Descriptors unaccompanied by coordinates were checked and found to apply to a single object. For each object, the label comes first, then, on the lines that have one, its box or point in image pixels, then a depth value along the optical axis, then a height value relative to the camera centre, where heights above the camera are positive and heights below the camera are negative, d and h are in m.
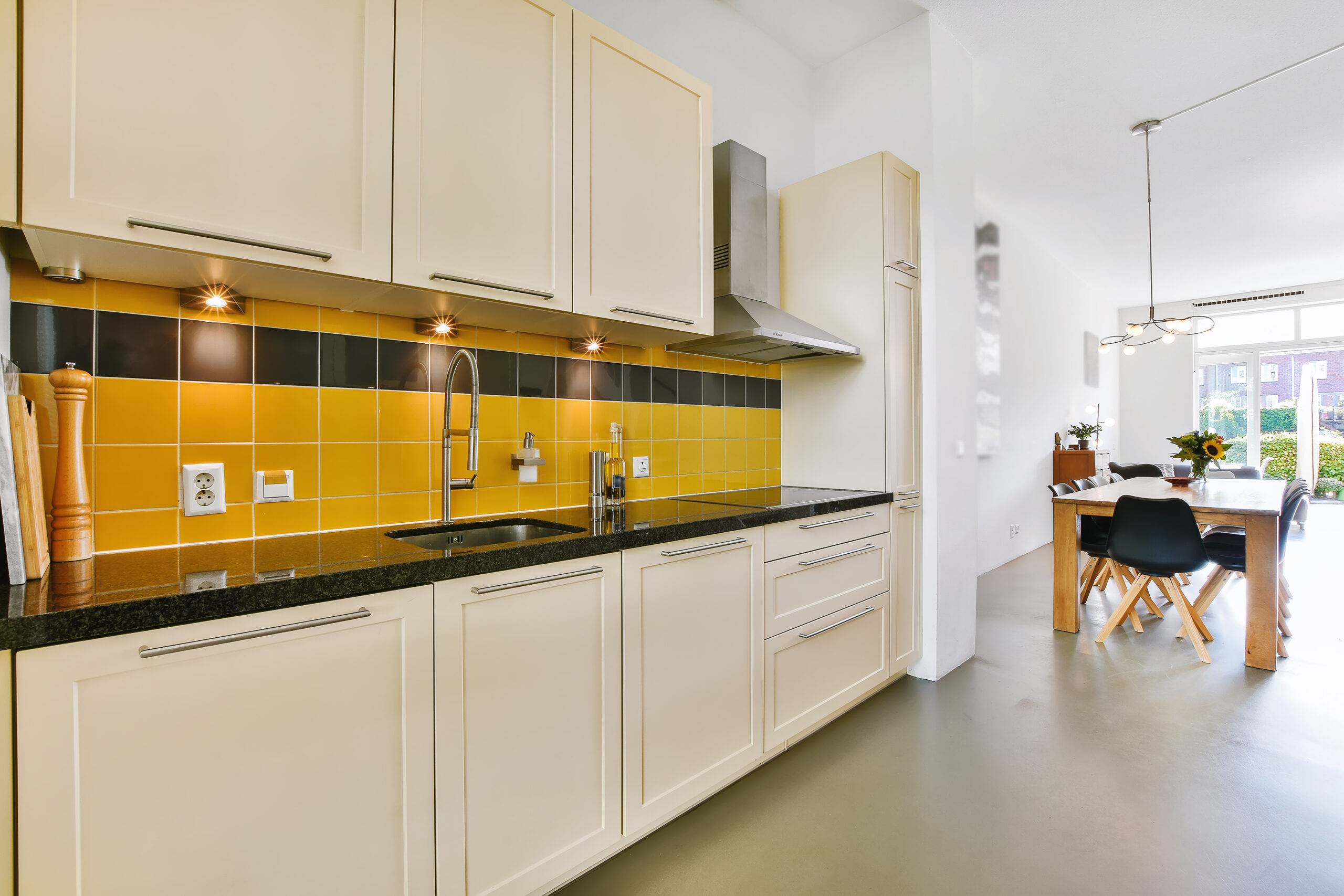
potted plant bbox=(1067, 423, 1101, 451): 6.62 +0.20
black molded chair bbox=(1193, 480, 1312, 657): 3.47 -0.59
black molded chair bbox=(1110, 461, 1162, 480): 6.05 -0.20
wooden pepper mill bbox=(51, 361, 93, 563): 1.24 -0.05
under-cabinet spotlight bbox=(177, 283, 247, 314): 1.49 +0.38
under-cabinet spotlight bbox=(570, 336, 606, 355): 2.24 +0.39
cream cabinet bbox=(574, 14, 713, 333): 1.85 +0.87
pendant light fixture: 4.04 +1.55
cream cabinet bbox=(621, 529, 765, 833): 1.69 -0.65
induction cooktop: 2.35 -0.19
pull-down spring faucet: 1.77 +0.05
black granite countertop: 0.94 -0.23
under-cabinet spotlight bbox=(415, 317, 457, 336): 1.85 +0.38
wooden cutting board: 1.10 -0.06
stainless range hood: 2.42 +0.76
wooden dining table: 3.07 -0.40
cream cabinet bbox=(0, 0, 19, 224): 1.04 +0.58
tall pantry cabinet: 2.74 +0.57
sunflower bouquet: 4.19 +0.01
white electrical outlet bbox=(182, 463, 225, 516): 1.45 -0.09
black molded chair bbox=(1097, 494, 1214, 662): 3.21 -0.52
